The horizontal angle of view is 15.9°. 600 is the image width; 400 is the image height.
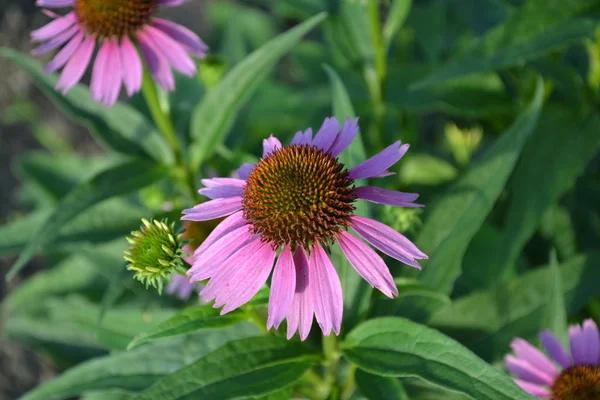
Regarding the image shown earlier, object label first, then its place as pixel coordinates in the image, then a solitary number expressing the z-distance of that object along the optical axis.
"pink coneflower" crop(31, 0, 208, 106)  0.70
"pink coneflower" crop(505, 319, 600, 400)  0.67
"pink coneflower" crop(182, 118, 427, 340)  0.62
